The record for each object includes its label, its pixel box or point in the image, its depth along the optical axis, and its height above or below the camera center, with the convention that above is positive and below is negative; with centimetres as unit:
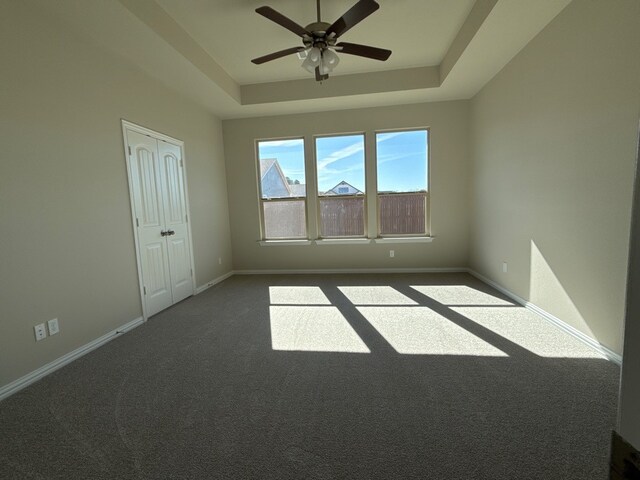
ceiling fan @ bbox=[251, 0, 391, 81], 236 +137
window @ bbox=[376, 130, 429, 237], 496 +26
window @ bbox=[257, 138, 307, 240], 524 +26
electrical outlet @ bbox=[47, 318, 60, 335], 240 -88
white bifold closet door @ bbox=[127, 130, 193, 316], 338 -13
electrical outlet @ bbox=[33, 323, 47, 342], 231 -88
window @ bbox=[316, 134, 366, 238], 508 +25
